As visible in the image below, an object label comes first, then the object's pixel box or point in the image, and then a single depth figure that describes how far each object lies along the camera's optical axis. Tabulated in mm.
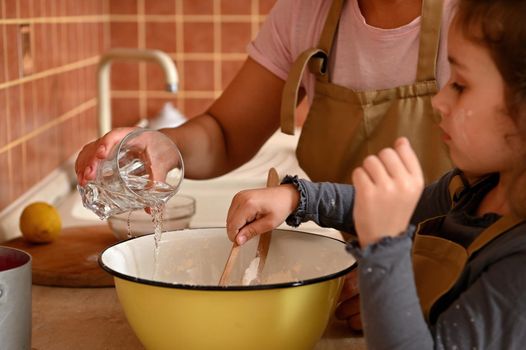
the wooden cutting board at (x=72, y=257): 2264
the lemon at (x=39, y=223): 2397
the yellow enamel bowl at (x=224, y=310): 1745
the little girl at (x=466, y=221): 1548
